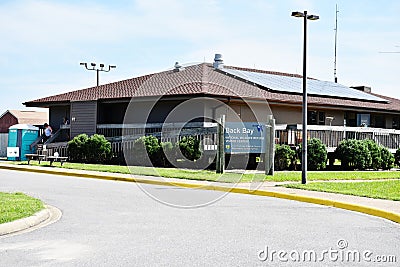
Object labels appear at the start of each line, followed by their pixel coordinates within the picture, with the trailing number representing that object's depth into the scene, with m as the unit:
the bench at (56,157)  27.89
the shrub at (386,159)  30.81
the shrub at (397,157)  32.86
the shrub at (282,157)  27.17
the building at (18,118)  59.44
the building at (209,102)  30.74
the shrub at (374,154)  29.89
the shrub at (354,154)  28.83
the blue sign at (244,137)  24.80
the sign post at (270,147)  22.91
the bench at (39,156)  29.25
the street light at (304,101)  19.86
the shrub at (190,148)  27.09
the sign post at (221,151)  23.36
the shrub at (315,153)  27.64
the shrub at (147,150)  28.56
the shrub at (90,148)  30.89
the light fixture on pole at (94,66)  56.19
